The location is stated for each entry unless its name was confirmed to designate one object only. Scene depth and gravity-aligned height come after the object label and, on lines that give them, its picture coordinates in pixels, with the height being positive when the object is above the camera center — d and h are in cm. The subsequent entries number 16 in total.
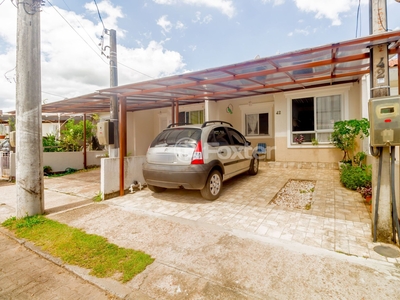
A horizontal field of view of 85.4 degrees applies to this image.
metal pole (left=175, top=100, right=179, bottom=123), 721 +113
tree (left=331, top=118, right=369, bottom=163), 598 +34
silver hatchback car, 462 -27
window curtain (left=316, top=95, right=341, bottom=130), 823 +135
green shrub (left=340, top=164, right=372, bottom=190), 532 -80
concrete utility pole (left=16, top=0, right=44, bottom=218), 417 +86
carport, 326 +153
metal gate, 869 -59
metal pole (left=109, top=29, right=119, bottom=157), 589 +207
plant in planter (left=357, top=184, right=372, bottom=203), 465 -107
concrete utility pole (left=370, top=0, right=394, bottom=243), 294 +71
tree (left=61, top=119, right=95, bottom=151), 1138 +69
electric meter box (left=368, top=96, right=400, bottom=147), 276 +31
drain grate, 266 -134
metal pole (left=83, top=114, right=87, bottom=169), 1088 +12
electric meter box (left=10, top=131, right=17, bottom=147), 812 +41
